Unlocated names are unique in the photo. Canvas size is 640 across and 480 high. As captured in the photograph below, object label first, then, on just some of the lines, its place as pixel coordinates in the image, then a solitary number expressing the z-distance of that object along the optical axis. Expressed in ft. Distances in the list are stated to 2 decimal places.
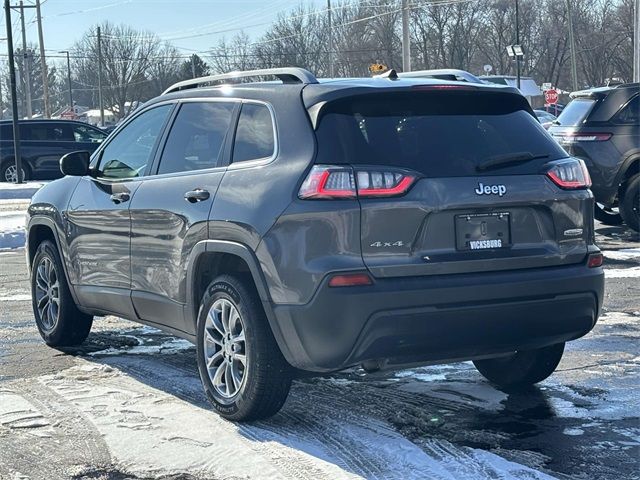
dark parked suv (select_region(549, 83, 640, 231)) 43.32
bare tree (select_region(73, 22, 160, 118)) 307.99
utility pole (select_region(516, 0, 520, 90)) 171.63
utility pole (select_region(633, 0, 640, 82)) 94.22
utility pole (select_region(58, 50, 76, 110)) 299.29
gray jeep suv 15.30
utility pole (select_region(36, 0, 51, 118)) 184.75
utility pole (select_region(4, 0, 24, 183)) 83.35
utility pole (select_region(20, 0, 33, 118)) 200.81
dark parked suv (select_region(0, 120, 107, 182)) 89.25
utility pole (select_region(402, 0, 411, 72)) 99.62
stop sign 159.94
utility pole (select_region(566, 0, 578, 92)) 184.96
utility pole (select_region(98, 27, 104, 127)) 256.07
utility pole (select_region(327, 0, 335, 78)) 178.46
